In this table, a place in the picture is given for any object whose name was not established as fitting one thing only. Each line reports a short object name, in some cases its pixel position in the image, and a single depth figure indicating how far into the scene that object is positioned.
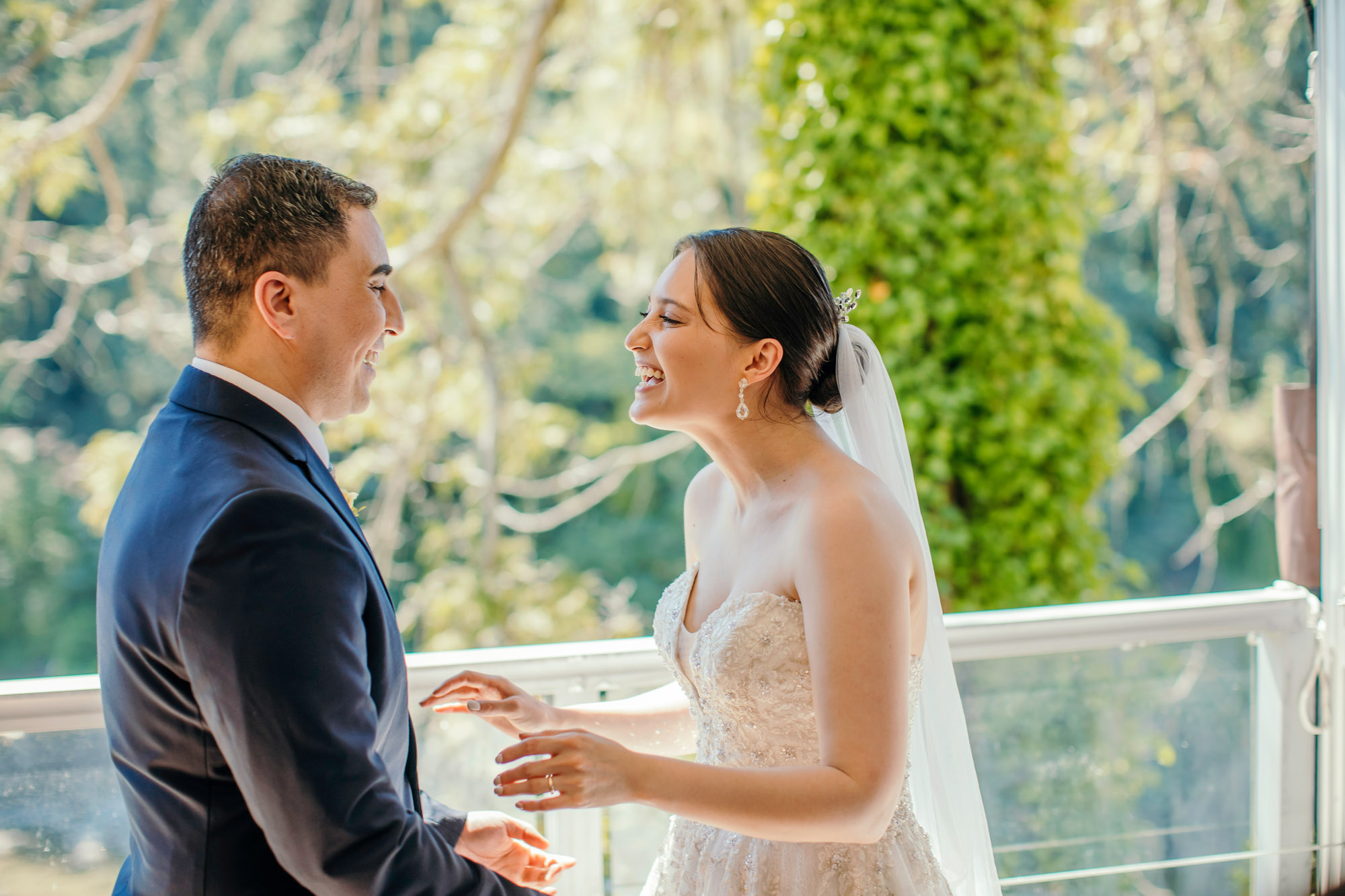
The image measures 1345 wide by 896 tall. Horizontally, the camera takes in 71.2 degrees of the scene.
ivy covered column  3.42
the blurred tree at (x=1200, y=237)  4.48
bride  1.26
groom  1.00
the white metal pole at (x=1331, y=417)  2.52
